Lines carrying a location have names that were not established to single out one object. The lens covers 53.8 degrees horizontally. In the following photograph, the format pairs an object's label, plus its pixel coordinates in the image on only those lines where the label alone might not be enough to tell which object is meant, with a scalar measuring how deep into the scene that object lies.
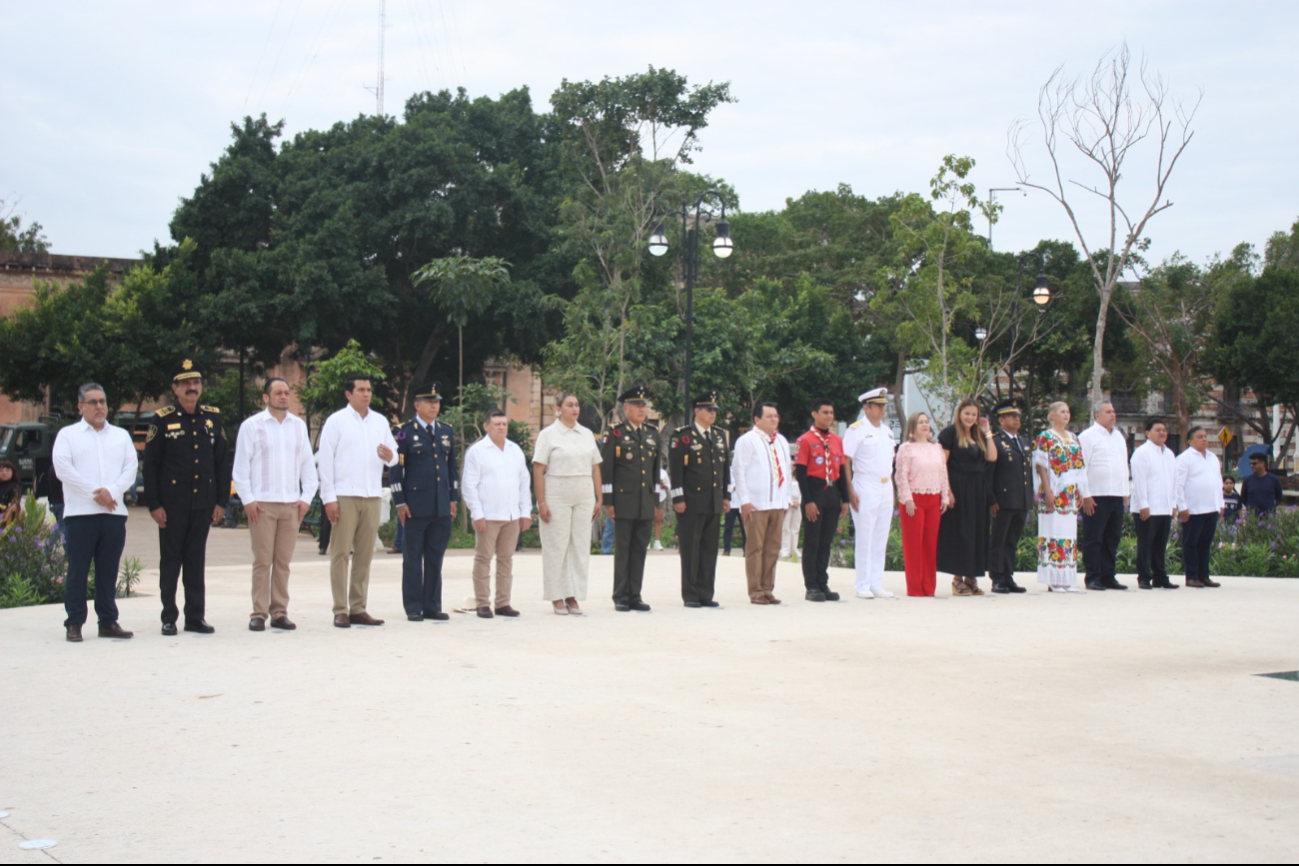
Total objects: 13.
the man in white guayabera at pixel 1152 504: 14.09
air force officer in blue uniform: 10.73
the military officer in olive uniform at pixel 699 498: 11.97
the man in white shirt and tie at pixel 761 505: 12.29
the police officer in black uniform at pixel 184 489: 9.67
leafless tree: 32.09
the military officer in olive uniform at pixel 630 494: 11.58
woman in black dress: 13.11
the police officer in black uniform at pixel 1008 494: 13.23
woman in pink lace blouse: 12.84
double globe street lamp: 23.05
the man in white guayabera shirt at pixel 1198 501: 14.16
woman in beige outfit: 11.31
